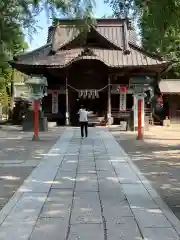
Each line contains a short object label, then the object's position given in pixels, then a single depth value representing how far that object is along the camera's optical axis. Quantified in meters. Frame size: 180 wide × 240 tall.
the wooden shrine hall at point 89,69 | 20.10
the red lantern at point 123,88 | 20.85
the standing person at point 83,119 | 13.44
